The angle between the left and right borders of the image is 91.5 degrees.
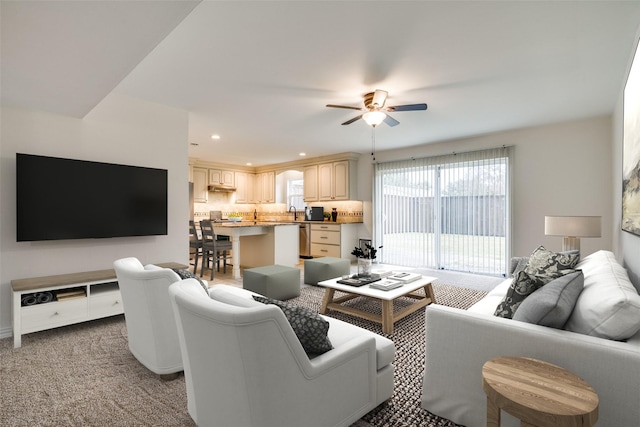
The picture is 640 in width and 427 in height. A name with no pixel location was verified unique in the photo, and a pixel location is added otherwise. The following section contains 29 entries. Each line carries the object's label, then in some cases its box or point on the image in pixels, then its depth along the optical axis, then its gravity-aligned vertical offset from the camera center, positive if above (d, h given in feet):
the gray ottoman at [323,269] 14.76 -2.68
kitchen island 16.97 -1.84
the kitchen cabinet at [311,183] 24.76 +2.44
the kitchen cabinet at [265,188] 28.58 +2.45
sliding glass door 17.25 +0.12
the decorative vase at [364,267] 11.54 -2.00
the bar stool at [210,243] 16.78 -1.60
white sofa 4.07 -2.02
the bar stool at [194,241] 17.87 -1.56
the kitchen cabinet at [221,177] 26.25 +3.17
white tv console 8.52 -2.61
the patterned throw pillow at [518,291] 5.49 -1.40
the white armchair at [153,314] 6.51 -2.19
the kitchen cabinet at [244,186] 28.45 +2.54
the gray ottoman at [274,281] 12.16 -2.73
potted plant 11.49 -1.76
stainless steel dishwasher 24.49 -2.13
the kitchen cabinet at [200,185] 25.12 +2.35
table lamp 10.85 -0.47
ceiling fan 10.48 +3.70
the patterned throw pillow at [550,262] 7.29 -1.20
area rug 5.61 -3.66
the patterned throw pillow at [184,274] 6.66 -1.31
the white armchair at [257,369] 3.86 -2.18
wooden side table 3.36 -2.12
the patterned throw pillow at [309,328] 4.63 -1.71
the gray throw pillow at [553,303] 4.69 -1.38
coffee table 9.39 -3.01
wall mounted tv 9.25 +0.49
